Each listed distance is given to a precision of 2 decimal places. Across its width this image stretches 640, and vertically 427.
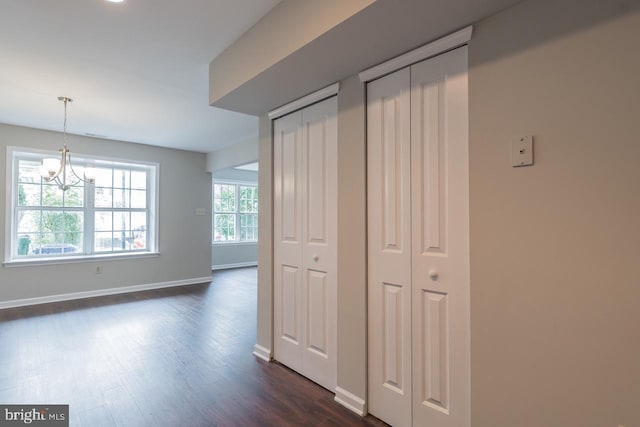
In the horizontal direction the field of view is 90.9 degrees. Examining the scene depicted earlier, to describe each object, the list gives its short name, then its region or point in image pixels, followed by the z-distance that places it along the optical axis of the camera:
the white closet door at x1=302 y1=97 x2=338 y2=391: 2.30
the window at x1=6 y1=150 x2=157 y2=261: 4.69
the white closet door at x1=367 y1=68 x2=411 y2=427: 1.86
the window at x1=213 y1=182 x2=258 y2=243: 7.93
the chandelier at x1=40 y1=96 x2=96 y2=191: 3.46
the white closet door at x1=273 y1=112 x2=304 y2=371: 2.60
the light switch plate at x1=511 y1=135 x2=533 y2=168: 1.38
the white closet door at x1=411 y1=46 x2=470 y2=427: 1.61
